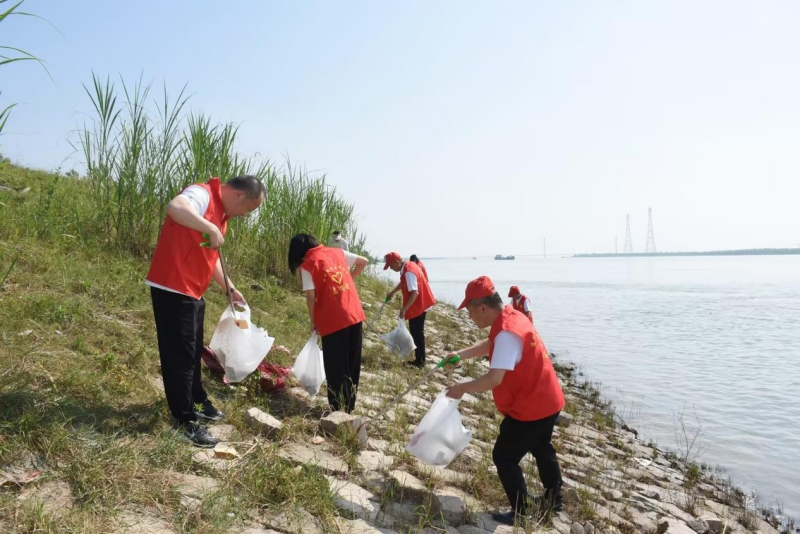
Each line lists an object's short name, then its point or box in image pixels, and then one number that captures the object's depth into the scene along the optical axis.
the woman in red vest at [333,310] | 4.35
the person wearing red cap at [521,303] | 6.27
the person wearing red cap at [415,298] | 7.26
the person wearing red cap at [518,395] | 3.12
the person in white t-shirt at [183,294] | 3.36
